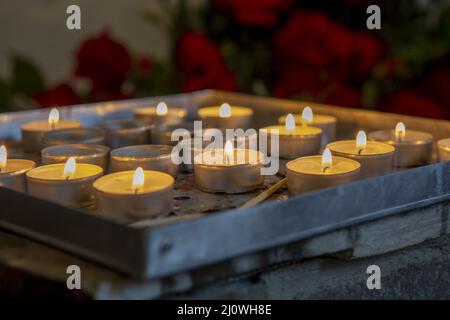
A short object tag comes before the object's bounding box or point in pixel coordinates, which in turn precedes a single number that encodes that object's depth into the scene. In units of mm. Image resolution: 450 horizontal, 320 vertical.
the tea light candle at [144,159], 633
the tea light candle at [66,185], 590
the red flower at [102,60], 847
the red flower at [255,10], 830
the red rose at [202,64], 840
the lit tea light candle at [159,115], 771
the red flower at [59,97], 855
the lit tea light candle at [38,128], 719
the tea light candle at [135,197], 560
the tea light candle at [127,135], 721
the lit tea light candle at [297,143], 688
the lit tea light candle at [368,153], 635
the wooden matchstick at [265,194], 584
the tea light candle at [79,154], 647
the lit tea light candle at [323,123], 739
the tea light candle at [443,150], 659
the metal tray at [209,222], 500
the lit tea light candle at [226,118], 763
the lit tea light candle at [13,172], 606
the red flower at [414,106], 859
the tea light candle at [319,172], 596
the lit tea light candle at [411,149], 670
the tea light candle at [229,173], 612
